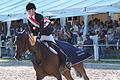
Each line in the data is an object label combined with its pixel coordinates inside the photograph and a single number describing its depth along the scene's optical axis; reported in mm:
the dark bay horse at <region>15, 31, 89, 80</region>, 10977
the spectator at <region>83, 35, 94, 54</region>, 24012
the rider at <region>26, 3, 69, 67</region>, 11367
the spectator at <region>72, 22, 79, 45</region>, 26812
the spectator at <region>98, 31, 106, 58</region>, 23719
